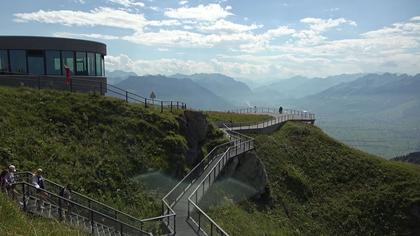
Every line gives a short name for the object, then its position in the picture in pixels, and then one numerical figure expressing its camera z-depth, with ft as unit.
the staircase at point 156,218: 45.01
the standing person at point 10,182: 42.70
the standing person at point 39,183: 47.50
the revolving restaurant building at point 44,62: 105.09
